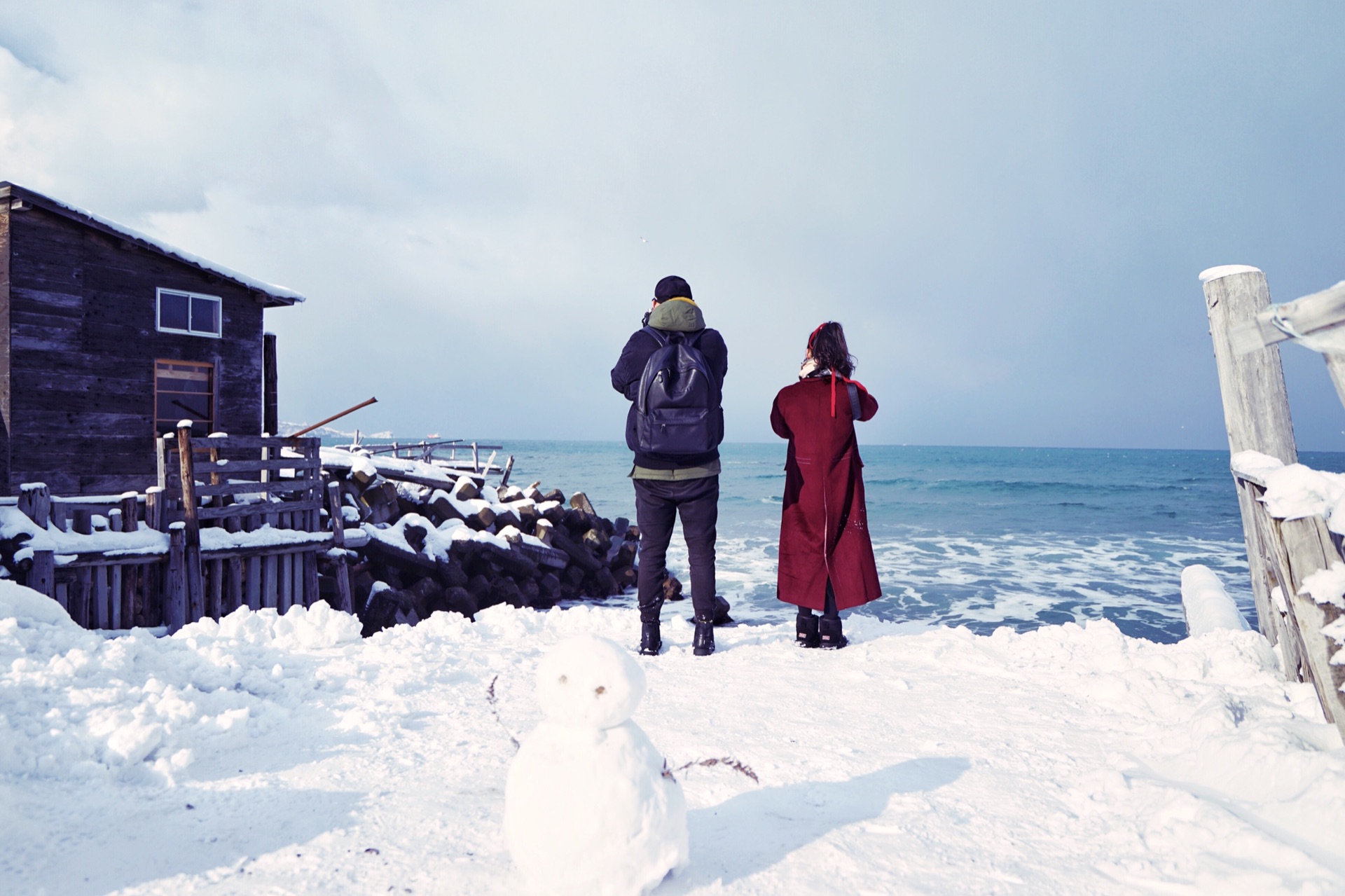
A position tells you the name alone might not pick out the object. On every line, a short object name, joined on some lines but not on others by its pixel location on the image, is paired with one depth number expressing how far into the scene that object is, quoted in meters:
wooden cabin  11.22
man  3.94
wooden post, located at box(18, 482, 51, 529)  6.97
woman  4.42
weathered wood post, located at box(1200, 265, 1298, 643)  3.68
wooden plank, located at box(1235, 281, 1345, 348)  1.96
